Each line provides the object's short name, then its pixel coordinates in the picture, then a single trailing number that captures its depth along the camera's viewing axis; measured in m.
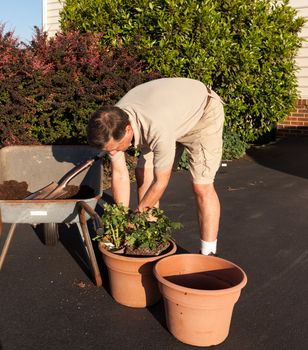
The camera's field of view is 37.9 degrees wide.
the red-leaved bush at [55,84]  5.61
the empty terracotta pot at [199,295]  2.49
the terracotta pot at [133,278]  2.89
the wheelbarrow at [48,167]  3.68
